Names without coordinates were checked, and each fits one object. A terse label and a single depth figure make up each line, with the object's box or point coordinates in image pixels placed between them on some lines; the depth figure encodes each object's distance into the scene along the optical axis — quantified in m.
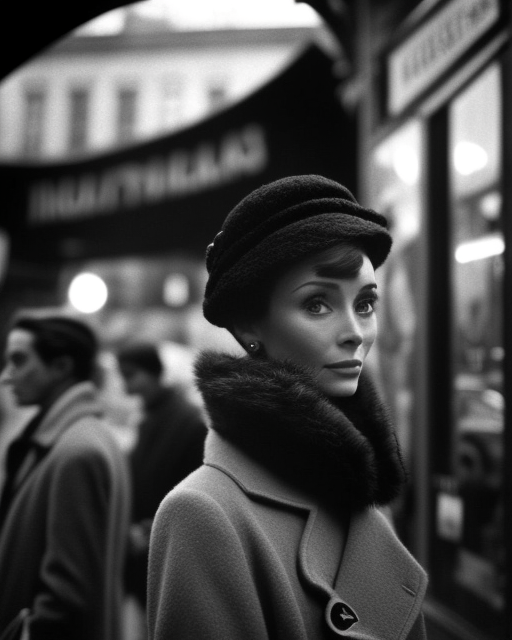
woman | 1.12
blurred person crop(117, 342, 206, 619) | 3.00
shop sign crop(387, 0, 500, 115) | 2.92
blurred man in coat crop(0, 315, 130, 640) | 2.09
